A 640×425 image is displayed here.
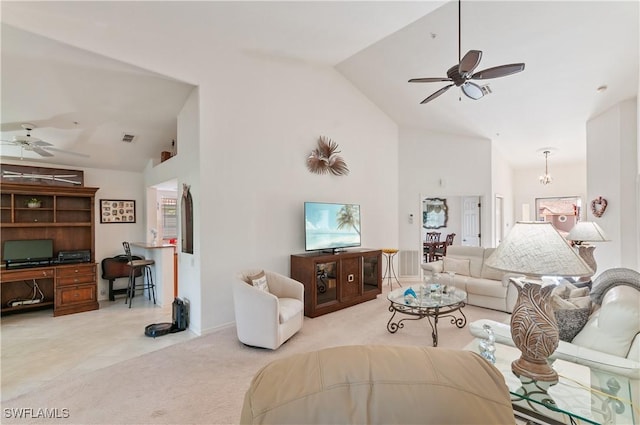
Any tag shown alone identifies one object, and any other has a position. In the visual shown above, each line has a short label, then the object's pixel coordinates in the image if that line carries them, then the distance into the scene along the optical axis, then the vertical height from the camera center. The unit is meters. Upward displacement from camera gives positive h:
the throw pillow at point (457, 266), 4.93 -0.95
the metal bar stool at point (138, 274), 5.03 -1.12
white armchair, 3.07 -1.14
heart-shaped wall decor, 5.04 +0.06
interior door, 8.06 -0.33
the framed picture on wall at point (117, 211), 5.44 +0.05
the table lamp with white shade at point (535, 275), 1.44 -0.32
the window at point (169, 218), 6.15 -0.11
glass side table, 1.45 -1.00
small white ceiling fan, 3.67 +0.91
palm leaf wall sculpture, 4.93 +0.91
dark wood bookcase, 4.43 -0.34
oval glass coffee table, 3.27 -1.06
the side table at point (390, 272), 6.13 -1.33
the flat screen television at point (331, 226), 4.56 -0.24
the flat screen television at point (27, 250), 4.38 -0.56
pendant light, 7.15 +0.90
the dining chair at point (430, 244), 8.20 -0.96
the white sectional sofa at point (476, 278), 4.27 -1.09
